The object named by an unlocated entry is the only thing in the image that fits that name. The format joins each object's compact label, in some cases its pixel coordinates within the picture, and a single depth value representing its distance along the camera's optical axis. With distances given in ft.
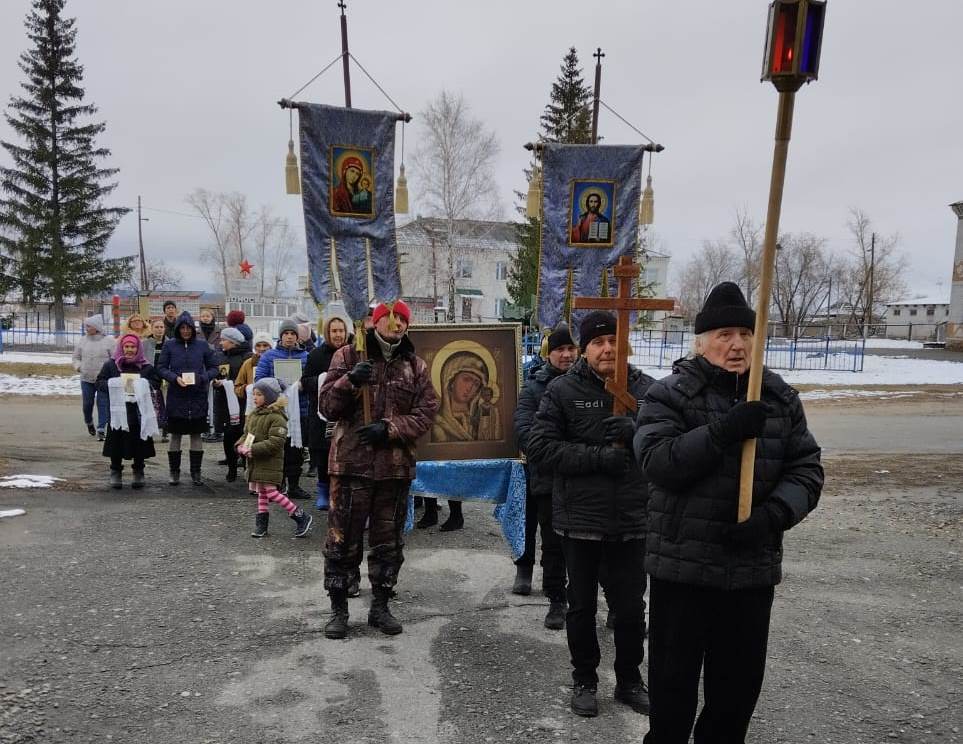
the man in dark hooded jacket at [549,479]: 14.92
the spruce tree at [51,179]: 112.57
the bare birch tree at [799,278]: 211.82
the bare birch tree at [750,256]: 184.34
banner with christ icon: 24.45
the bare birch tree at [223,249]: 180.15
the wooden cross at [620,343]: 11.35
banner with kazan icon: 22.07
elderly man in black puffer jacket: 8.25
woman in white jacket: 35.09
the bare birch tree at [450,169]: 113.39
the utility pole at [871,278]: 190.39
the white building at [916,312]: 237.86
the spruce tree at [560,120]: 105.09
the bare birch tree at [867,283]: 204.08
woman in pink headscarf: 24.64
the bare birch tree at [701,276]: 237.86
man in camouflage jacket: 14.19
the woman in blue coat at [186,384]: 25.63
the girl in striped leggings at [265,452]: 20.42
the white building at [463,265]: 135.54
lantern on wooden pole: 7.60
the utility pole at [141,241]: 163.23
